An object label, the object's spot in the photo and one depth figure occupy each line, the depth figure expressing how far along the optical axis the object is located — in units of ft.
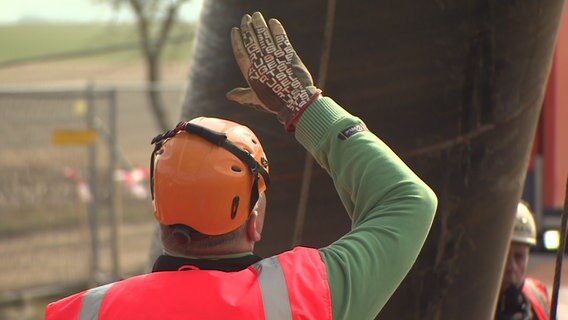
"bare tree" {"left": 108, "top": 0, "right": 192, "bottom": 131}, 103.71
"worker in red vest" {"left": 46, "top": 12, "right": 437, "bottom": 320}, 14.02
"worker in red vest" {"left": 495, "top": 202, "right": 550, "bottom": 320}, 29.60
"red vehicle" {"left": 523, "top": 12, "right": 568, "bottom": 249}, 57.21
